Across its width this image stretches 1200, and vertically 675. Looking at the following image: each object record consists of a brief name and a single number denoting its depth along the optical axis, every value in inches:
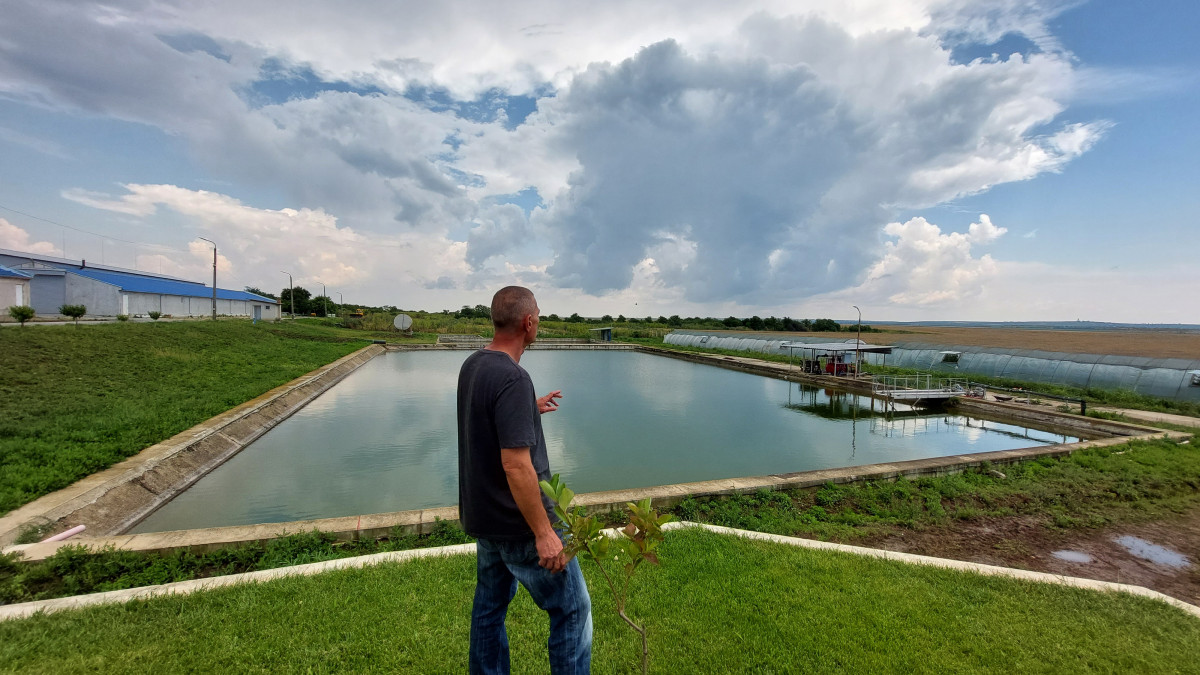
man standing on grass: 67.1
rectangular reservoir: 261.0
